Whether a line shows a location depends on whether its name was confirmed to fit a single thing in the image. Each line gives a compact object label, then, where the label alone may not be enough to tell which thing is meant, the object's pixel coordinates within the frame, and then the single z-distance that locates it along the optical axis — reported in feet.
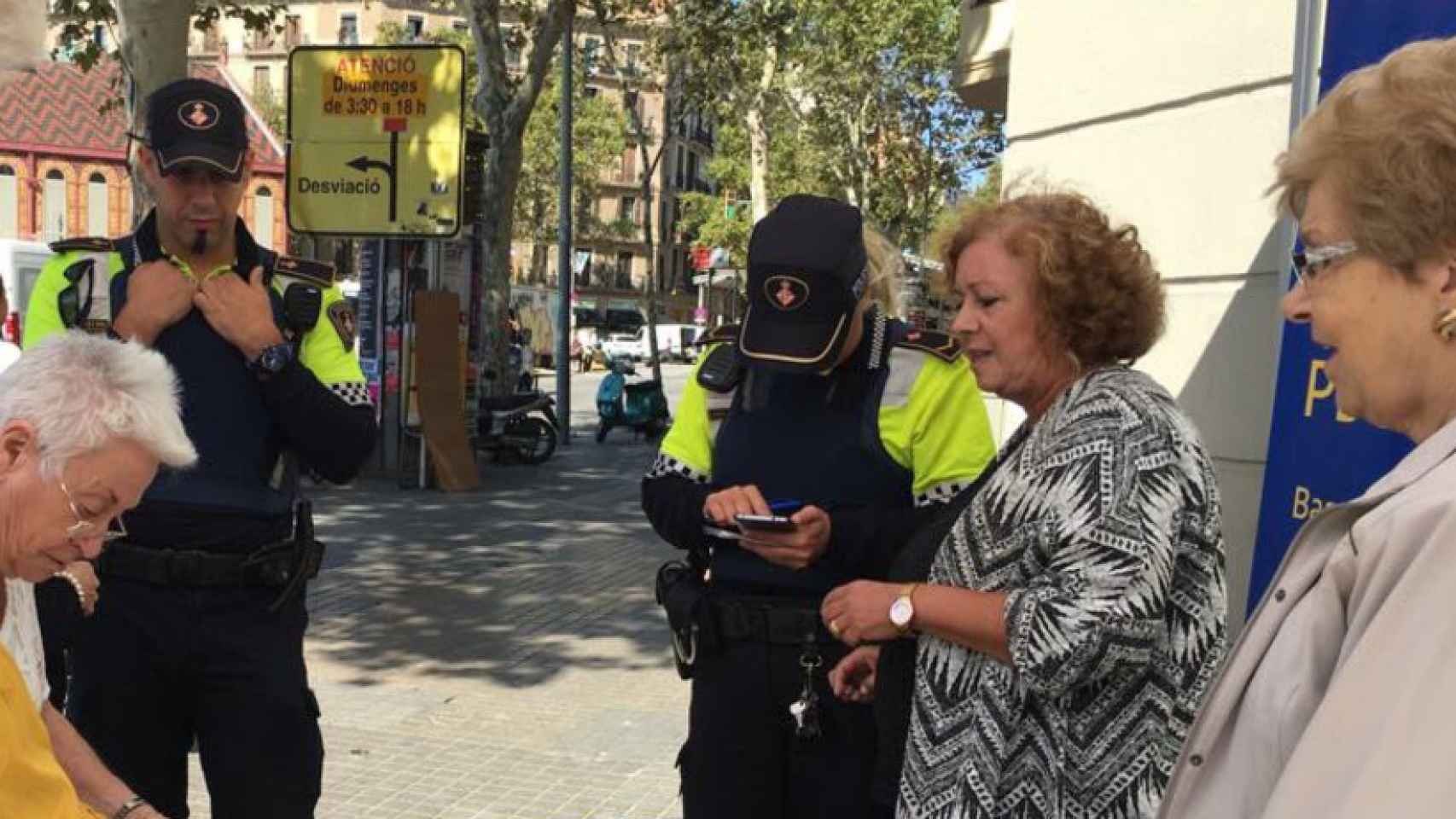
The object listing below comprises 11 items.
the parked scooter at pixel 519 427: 48.78
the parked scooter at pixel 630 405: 62.54
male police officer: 8.85
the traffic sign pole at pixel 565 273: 61.16
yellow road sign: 37.96
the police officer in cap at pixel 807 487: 8.55
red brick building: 138.72
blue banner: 8.98
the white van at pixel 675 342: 163.63
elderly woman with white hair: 6.17
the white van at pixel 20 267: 54.13
